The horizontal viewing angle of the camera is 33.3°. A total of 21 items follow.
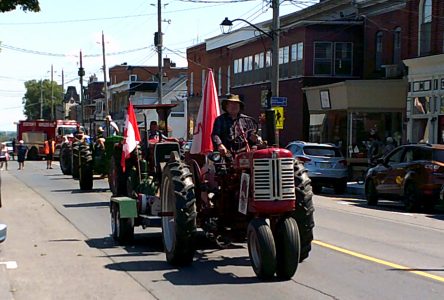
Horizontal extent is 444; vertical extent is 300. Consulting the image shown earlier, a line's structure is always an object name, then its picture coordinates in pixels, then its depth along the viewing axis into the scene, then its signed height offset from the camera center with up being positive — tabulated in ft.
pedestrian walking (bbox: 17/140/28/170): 134.00 -6.70
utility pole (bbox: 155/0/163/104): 153.99 +17.60
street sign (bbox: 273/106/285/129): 102.16 +0.44
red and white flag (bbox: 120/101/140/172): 42.63 -0.83
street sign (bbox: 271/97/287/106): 96.84 +2.39
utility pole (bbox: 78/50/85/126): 231.71 +14.30
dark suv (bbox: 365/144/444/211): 61.31 -4.83
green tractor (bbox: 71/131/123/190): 76.59 -4.56
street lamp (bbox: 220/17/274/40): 102.32 +13.45
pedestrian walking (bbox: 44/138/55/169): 130.52 -6.49
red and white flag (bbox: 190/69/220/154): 36.68 +0.15
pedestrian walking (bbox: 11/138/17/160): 201.03 -9.64
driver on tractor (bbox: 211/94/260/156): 33.45 -0.45
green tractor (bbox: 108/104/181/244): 38.32 -3.80
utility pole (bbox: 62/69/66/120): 324.15 +8.24
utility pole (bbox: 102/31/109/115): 195.32 +11.57
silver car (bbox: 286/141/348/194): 83.10 -5.01
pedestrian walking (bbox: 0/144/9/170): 115.04 -5.76
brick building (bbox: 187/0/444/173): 105.70 +8.63
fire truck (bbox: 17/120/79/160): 184.55 -3.33
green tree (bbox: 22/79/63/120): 465.88 +13.88
